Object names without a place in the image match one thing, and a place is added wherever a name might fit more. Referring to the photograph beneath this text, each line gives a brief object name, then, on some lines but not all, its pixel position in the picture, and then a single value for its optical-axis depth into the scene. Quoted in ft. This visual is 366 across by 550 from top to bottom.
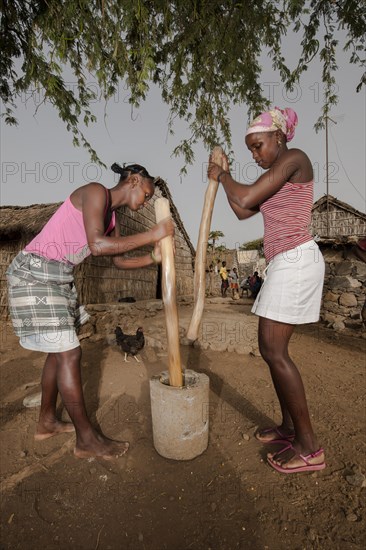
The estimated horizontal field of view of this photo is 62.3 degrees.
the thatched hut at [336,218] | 49.39
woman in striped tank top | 5.93
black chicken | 15.67
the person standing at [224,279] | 54.80
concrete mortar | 6.52
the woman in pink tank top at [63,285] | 6.65
